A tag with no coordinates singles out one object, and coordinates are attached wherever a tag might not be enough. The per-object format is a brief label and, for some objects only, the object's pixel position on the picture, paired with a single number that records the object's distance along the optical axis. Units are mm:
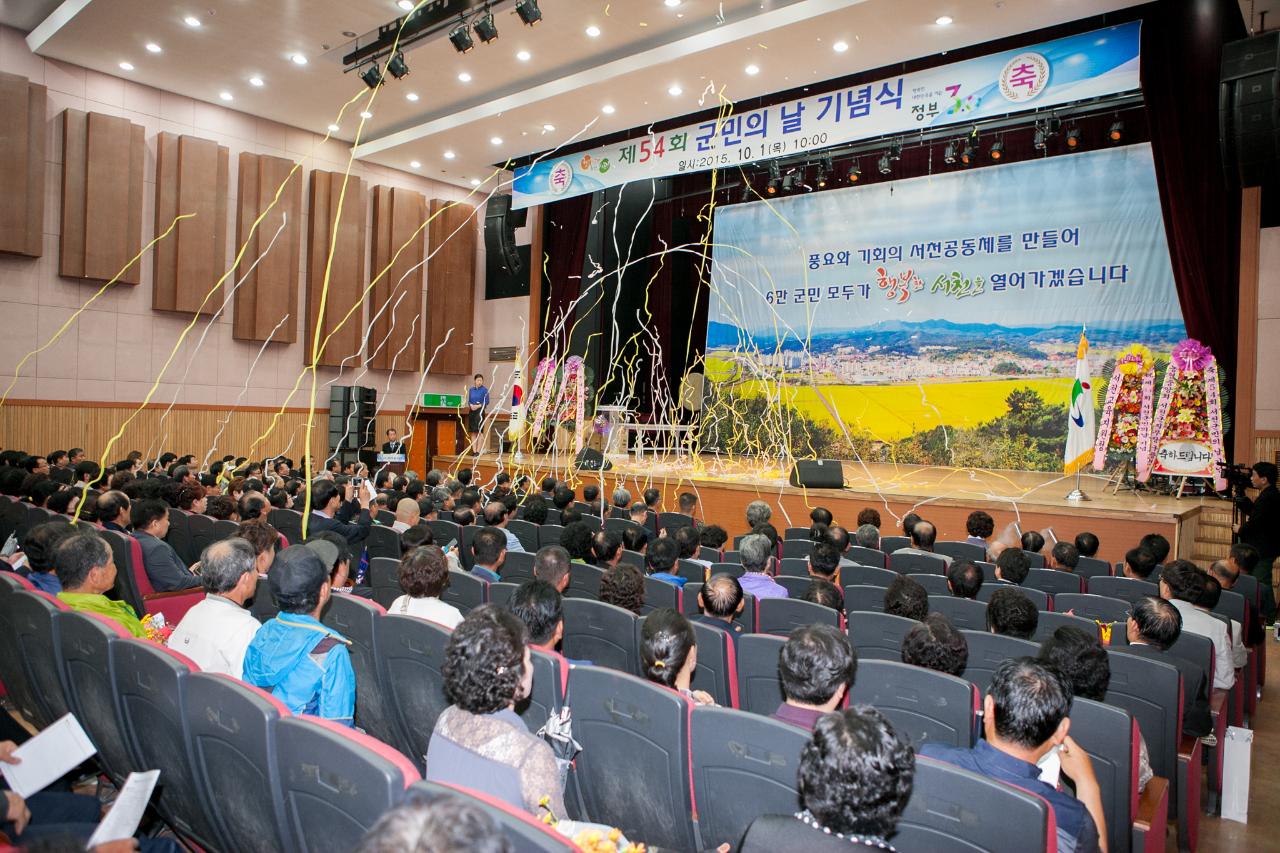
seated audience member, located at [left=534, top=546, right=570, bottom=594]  3391
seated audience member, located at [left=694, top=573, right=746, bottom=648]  2971
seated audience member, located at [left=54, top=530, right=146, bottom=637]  2756
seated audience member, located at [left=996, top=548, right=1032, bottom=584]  4121
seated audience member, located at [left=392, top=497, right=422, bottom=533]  5211
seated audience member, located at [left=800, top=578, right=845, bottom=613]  3248
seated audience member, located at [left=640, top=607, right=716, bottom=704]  2170
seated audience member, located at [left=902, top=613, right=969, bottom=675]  2416
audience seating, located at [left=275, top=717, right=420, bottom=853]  1308
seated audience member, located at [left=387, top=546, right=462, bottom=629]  2820
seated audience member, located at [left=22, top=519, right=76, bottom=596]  3215
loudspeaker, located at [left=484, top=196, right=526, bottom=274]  13203
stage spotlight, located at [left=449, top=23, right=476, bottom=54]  8477
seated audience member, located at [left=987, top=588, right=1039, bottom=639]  2973
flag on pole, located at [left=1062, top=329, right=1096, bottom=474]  8031
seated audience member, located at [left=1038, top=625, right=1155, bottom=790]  2330
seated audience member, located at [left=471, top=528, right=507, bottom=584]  4059
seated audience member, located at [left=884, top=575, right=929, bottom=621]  3186
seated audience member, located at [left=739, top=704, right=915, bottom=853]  1282
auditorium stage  6945
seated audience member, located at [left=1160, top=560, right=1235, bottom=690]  3463
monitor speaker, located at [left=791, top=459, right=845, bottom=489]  8289
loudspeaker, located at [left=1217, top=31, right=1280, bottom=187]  6012
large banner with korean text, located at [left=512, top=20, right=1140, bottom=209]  7840
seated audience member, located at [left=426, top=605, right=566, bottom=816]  1647
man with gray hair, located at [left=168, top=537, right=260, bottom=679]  2432
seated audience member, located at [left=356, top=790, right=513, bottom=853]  824
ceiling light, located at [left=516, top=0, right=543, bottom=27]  7766
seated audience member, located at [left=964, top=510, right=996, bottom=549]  6164
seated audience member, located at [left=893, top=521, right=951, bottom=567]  5242
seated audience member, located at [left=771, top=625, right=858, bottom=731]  1970
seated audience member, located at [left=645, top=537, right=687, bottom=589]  4023
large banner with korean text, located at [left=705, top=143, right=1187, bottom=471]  9648
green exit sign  14086
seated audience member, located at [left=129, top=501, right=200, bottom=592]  3908
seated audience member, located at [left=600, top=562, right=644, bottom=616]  3072
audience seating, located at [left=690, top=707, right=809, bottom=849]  1687
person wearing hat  2188
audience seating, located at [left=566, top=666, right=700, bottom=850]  1891
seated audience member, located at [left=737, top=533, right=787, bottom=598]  3729
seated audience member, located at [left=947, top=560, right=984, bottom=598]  3883
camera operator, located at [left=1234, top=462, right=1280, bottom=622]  6434
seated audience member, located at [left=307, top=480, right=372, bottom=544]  4832
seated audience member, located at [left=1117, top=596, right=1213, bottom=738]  2854
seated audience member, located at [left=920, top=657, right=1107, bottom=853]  1743
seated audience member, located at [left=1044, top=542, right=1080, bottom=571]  4727
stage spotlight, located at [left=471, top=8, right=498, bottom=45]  8188
